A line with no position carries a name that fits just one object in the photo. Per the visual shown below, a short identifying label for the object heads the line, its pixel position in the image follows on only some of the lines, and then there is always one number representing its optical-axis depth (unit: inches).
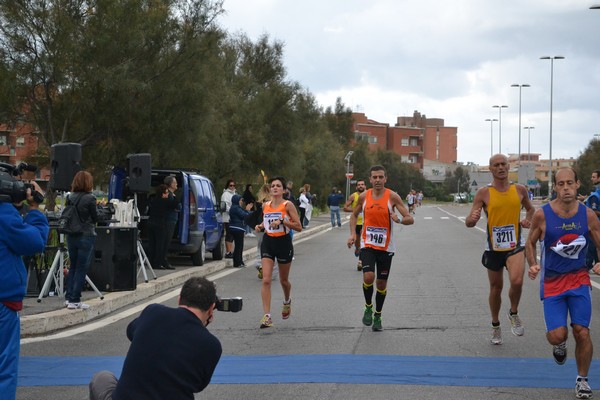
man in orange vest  425.7
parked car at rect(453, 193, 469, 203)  5349.4
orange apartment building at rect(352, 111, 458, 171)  6510.8
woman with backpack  464.4
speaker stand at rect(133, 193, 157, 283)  600.4
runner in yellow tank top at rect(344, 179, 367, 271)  666.7
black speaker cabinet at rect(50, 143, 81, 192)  509.4
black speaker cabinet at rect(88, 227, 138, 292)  540.1
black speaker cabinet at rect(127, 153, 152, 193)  606.5
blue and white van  718.5
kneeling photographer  179.0
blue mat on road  316.8
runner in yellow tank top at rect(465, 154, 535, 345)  382.3
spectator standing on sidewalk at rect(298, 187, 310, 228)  1357.0
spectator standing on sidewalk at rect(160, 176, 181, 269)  687.5
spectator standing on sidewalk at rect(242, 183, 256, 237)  821.9
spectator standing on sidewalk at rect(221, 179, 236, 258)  806.8
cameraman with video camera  243.3
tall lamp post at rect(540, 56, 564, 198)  2662.4
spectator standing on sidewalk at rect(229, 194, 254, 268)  761.6
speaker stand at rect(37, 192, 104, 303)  490.3
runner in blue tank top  290.8
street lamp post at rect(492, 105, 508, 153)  4092.0
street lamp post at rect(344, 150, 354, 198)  2521.2
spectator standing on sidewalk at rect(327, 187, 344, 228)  1614.2
